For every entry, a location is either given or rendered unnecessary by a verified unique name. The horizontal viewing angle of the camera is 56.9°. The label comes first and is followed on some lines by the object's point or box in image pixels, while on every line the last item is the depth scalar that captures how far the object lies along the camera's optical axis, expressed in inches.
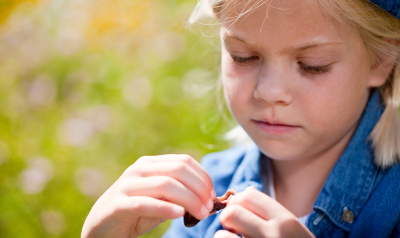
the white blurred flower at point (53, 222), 84.4
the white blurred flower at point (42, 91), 101.8
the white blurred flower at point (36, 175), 87.8
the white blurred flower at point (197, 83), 103.0
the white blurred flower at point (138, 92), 103.5
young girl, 36.5
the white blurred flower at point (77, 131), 96.1
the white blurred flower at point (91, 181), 90.2
